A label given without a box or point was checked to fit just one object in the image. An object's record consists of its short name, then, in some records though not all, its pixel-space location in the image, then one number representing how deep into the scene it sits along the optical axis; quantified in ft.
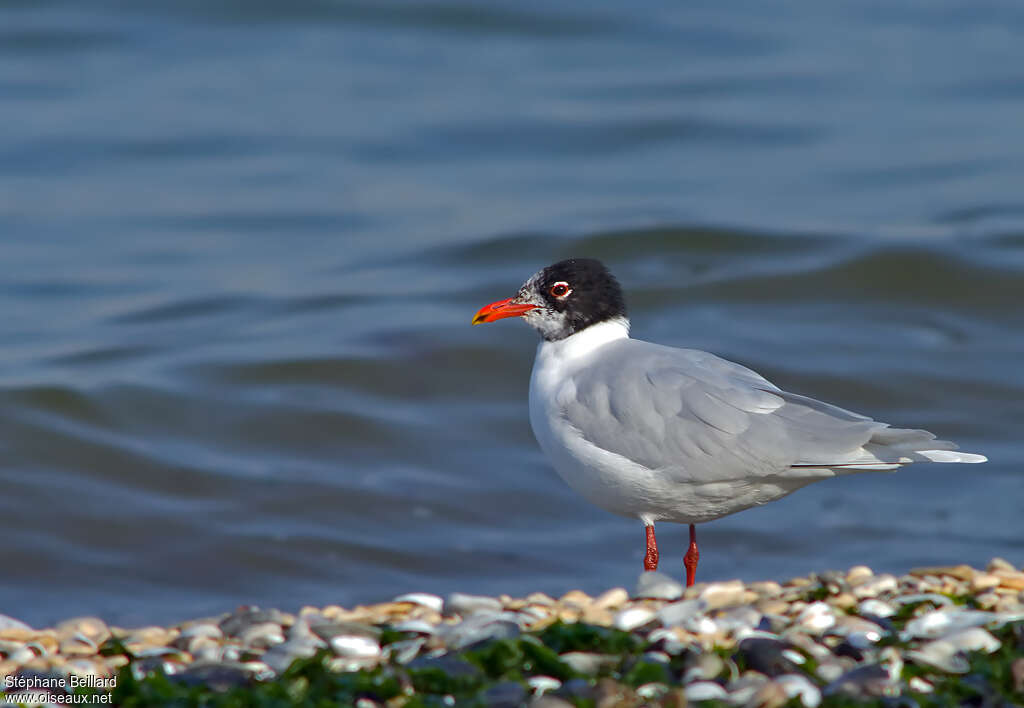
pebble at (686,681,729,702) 26.43
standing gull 35.55
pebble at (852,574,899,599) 34.11
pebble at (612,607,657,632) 31.01
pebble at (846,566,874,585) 35.91
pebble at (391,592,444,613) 35.24
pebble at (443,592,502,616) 34.45
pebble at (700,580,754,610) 32.94
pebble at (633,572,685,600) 33.88
